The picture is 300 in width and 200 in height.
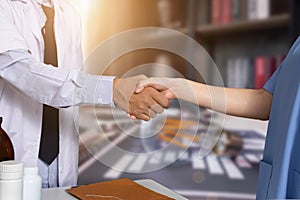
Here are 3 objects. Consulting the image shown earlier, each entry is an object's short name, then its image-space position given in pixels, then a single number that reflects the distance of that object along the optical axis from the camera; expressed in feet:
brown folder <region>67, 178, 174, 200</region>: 2.91
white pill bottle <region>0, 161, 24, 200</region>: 2.35
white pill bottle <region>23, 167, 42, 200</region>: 2.54
